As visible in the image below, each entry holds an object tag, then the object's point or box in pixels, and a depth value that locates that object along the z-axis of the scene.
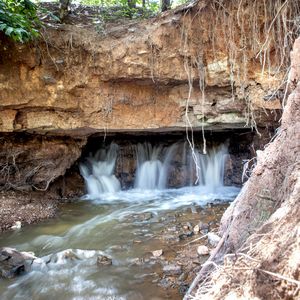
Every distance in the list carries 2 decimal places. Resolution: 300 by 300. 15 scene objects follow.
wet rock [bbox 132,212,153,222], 4.91
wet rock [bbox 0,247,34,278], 3.37
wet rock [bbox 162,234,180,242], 4.03
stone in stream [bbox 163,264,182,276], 3.23
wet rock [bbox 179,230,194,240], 4.08
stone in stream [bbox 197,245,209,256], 3.51
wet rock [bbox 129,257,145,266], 3.50
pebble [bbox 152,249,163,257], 3.64
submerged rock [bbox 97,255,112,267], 3.55
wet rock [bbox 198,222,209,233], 4.30
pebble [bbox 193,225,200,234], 4.26
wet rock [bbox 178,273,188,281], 3.10
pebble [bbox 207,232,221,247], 3.60
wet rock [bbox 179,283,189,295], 2.89
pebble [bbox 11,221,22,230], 4.77
